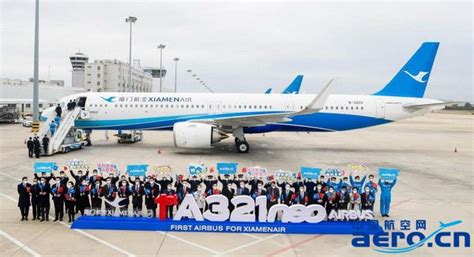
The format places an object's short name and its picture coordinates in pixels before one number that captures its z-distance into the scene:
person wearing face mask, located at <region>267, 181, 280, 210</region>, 9.95
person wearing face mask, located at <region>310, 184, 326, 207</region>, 10.02
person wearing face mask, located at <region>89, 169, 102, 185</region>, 10.12
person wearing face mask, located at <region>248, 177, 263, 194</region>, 10.16
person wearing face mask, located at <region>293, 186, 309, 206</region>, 10.05
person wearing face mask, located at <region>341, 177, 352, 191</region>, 10.20
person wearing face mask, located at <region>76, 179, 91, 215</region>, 9.93
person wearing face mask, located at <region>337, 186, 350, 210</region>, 9.99
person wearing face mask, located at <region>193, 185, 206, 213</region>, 10.03
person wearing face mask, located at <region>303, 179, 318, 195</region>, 10.19
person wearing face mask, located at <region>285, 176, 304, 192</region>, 10.14
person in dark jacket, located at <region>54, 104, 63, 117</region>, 23.53
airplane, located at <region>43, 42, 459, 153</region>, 23.75
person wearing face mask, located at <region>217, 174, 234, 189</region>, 10.12
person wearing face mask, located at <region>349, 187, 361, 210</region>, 10.02
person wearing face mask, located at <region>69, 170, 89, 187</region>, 10.08
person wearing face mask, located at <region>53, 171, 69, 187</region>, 9.92
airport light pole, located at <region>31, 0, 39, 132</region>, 26.59
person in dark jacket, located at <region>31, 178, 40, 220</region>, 9.75
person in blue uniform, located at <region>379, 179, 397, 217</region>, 10.54
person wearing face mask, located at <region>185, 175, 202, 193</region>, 10.07
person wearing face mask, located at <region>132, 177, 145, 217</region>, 10.09
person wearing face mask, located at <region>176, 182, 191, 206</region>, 10.12
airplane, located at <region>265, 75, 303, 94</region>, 52.24
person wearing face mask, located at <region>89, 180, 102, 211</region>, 10.03
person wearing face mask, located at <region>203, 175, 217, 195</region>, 10.02
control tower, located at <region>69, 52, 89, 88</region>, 132.75
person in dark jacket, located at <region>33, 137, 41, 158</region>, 19.45
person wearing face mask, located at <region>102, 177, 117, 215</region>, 9.97
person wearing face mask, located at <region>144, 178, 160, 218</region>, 10.09
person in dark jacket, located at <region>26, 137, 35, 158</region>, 19.67
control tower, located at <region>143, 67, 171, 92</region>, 165.50
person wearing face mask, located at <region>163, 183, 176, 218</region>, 9.98
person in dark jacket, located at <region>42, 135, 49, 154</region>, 20.10
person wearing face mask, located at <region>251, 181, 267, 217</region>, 10.02
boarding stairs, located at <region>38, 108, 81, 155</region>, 20.84
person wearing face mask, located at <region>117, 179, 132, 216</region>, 9.98
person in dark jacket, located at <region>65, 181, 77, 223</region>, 9.82
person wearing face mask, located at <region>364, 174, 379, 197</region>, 10.14
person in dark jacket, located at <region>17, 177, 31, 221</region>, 9.71
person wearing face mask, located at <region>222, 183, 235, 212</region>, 10.05
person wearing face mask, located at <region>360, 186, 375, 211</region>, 10.09
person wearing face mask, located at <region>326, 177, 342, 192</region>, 10.21
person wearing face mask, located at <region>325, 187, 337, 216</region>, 10.01
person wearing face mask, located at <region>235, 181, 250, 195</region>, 10.11
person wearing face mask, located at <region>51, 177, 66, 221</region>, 9.82
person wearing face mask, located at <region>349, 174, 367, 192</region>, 10.44
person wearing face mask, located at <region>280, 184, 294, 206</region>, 10.08
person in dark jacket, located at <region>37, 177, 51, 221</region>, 9.79
